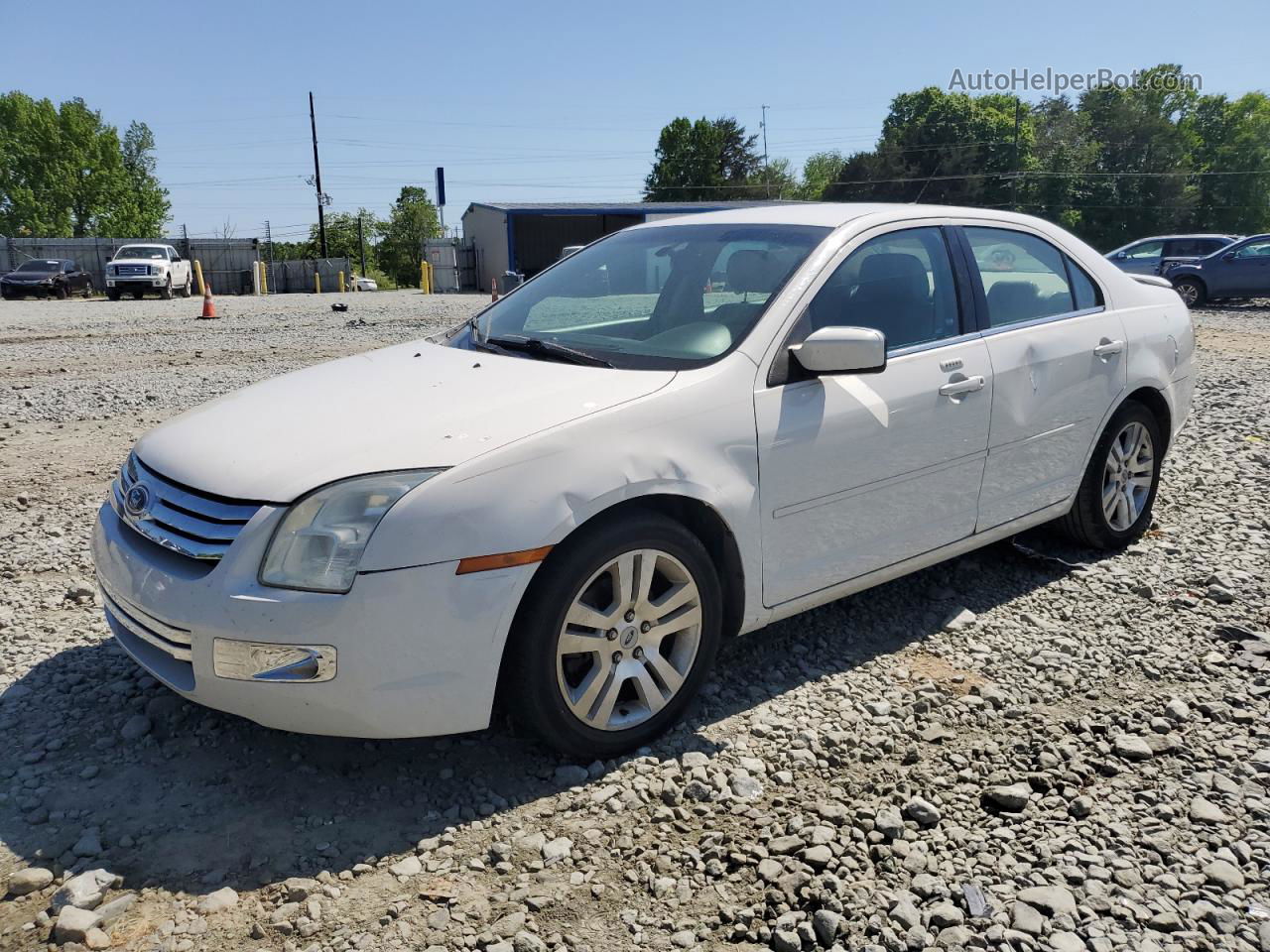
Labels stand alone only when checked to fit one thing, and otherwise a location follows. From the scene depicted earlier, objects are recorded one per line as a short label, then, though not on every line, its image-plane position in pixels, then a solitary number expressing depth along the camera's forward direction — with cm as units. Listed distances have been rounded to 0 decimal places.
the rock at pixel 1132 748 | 318
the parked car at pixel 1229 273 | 2033
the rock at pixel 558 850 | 270
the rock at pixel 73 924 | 236
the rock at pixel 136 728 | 327
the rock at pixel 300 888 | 254
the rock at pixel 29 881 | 254
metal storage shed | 4603
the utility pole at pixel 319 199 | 5516
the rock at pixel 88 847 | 267
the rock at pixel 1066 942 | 235
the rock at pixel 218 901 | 248
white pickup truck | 3116
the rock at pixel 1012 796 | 291
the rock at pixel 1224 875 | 256
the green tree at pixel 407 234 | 8475
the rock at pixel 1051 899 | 248
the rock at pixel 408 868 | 264
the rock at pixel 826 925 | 239
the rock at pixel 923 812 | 285
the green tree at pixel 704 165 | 8988
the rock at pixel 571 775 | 304
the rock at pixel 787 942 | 236
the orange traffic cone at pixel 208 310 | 2167
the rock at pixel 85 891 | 246
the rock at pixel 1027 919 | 241
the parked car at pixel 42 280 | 3306
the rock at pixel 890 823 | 279
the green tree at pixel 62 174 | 7900
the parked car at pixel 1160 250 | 2170
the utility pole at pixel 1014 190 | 6981
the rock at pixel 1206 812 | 283
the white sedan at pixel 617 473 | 271
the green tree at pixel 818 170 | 11935
